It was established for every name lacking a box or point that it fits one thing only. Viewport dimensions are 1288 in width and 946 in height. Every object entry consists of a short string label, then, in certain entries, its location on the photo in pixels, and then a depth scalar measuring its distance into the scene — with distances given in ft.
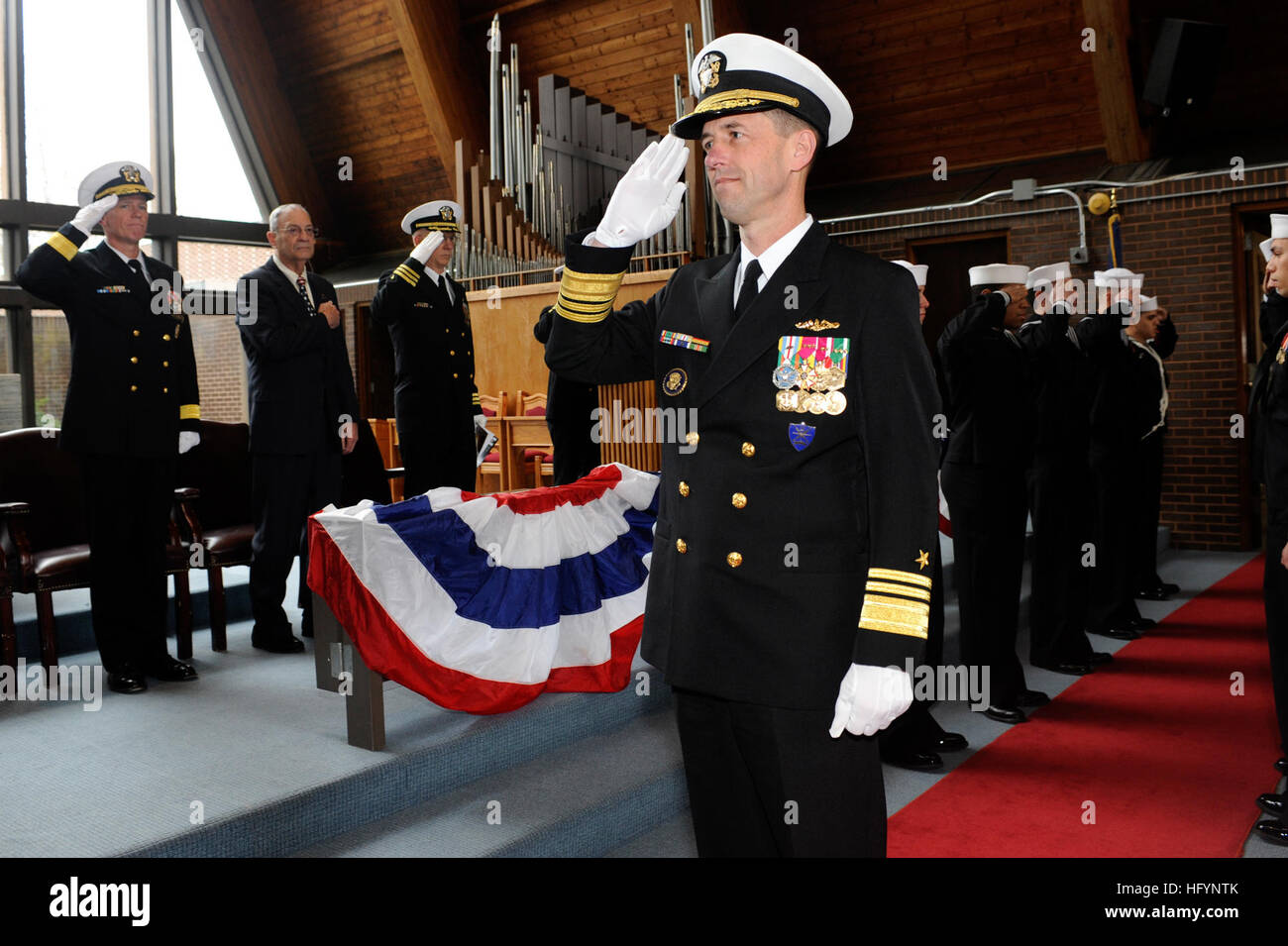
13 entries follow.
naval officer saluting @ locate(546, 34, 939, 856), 4.41
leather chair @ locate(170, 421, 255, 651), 12.67
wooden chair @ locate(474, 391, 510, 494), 27.07
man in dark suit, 12.16
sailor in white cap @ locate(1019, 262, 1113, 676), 13.64
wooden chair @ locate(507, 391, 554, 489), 26.18
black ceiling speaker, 21.77
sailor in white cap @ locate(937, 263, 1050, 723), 12.10
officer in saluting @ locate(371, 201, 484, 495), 13.92
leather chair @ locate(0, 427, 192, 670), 10.85
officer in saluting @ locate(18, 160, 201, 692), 10.50
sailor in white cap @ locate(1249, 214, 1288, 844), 8.91
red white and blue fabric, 9.12
